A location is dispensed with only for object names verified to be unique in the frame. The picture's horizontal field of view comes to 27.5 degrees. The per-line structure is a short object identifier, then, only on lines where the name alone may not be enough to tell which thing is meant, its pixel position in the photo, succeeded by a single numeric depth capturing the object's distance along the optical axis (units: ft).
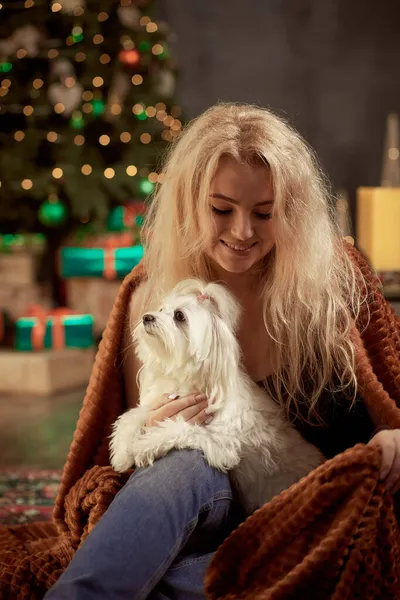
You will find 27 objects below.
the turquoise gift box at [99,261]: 16.97
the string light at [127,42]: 16.60
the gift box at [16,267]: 17.08
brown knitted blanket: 4.55
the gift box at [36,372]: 14.88
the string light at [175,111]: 17.11
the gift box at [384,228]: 14.11
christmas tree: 16.22
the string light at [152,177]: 16.80
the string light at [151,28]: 16.84
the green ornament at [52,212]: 16.53
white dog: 5.03
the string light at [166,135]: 16.78
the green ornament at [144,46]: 16.63
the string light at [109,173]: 16.22
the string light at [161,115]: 16.93
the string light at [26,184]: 16.11
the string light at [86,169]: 16.28
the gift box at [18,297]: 17.20
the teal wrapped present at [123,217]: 17.02
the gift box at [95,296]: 17.17
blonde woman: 5.16
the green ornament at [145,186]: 16.26
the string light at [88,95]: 16.60
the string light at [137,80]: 16.75
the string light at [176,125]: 16.97
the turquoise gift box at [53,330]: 15.74
